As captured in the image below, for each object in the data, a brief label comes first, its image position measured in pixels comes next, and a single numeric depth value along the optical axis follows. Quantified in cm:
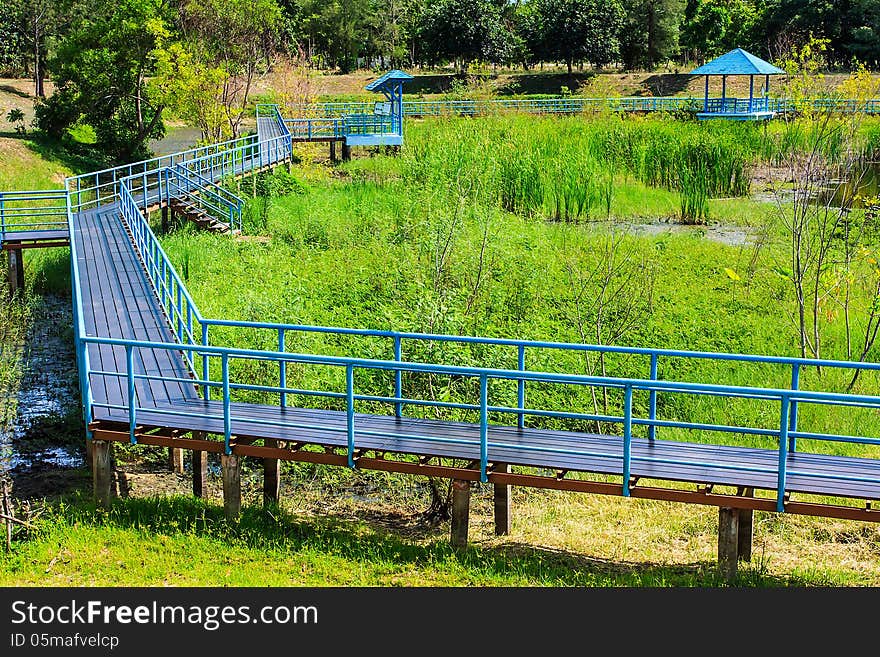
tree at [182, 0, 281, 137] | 3656
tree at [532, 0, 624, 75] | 6581
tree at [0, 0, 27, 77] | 5688
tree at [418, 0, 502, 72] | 6725
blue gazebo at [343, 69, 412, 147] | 3784
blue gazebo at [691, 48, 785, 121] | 4181
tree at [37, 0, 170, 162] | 3881
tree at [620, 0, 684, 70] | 6788
